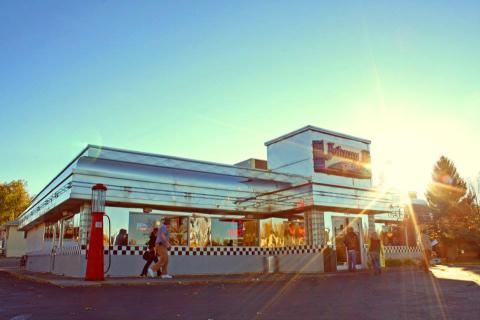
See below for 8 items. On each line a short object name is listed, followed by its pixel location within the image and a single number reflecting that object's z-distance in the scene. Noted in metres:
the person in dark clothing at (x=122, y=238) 13.44
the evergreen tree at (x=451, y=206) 31.73
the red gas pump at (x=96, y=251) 10.70
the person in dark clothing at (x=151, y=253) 13.01
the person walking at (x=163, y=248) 11.95
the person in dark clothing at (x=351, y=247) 16.36
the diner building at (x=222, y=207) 13.50
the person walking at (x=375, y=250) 14.70
